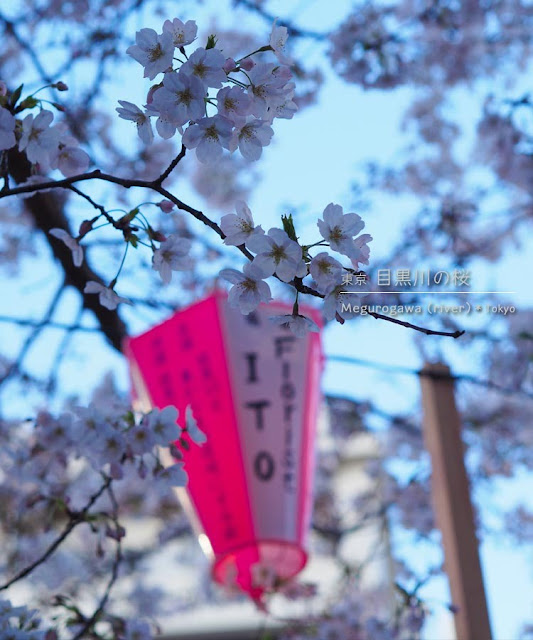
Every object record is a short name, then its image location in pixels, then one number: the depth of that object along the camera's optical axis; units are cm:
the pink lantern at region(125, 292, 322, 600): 173
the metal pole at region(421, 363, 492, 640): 181
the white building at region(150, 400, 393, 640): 805
